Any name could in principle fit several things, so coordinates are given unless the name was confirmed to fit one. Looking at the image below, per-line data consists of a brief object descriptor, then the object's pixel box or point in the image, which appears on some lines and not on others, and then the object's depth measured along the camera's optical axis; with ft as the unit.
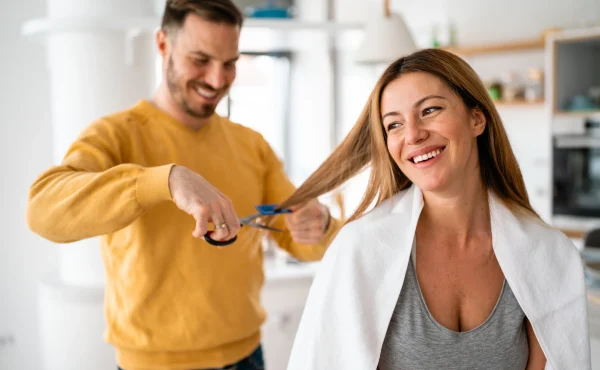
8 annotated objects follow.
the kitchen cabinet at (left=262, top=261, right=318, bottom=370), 10.62
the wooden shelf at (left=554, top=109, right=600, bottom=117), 14.26
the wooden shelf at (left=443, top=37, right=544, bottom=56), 15.56
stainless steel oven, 14.51
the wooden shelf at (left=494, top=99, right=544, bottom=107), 15.68
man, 5.39
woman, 4.26
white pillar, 9.47
